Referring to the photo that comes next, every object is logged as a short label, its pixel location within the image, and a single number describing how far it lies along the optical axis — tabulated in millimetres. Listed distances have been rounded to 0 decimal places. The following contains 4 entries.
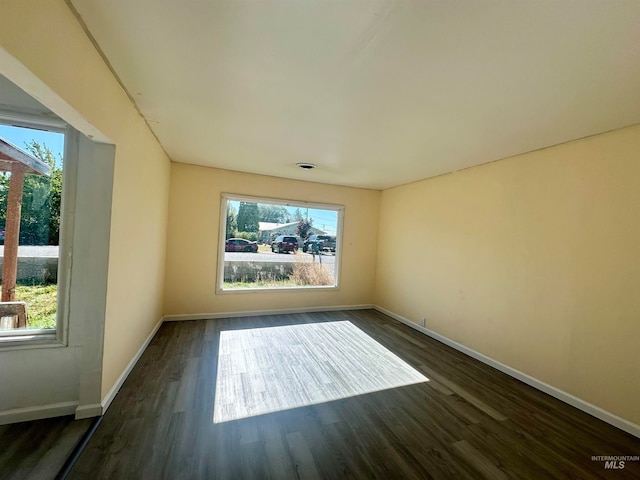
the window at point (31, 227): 1661
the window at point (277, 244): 4098
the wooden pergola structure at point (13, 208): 1664
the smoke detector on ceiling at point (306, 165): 3420
